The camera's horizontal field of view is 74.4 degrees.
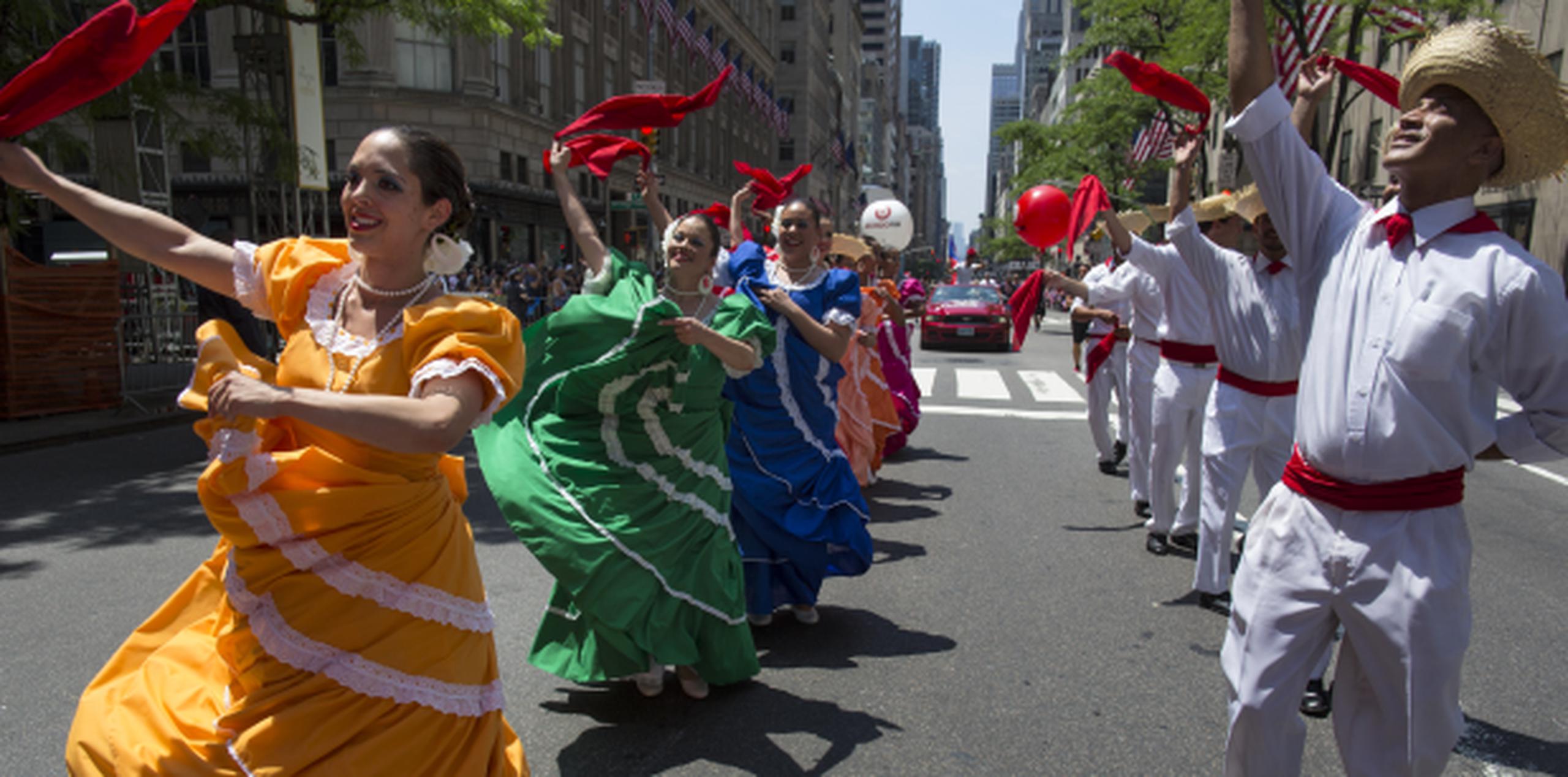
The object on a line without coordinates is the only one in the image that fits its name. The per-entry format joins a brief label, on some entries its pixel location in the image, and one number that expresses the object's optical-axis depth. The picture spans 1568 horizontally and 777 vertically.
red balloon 5.64
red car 22.81
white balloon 13.91
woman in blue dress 4.65
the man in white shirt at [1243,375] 4.51
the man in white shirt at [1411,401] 2.35
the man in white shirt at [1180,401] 6.18
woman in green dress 3.57
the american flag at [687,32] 33.97
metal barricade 12.27
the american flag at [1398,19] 19.81
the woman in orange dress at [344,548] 2.07
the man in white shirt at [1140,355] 7.28
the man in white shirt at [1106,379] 8.91
